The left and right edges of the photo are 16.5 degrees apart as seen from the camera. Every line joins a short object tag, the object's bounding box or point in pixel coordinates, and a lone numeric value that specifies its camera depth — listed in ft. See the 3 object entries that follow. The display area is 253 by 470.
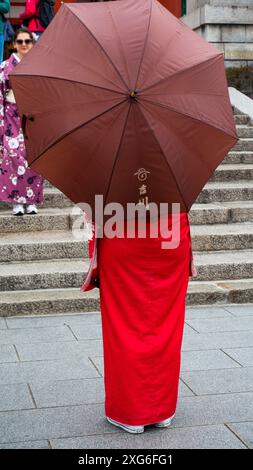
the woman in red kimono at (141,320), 14.52
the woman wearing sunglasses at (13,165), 27.81
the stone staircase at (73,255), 23.25
